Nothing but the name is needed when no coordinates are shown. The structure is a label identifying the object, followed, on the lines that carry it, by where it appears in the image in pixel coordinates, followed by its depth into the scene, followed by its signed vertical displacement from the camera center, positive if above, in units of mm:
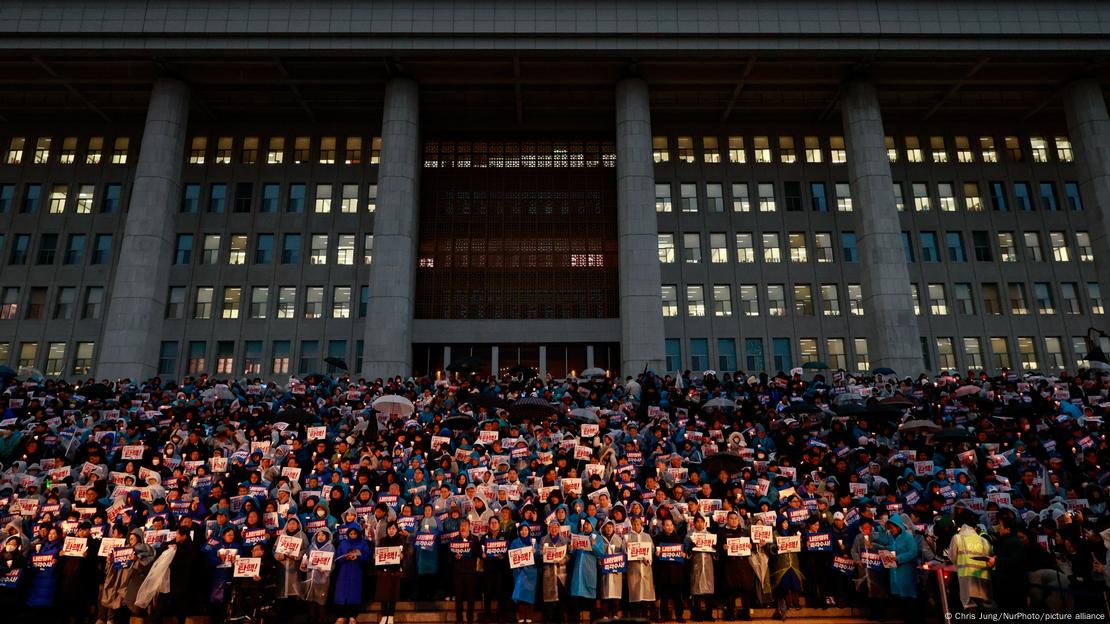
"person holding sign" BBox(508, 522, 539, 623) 11891 -679
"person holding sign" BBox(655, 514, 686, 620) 12097 -508
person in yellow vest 11289 -499
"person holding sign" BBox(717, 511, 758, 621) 12094 -463
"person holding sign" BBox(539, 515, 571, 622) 11977 -443
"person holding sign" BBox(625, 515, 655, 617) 11984 -483
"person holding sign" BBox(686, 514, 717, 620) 12055 -329
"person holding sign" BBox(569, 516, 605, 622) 11961 -477
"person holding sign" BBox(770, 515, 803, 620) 12359 -530
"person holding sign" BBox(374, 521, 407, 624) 12055 -606
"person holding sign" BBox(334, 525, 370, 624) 11836 -546
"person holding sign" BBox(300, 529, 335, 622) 11898 -655
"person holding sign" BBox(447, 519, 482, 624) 12055 -435
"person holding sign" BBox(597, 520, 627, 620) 11977 -657
